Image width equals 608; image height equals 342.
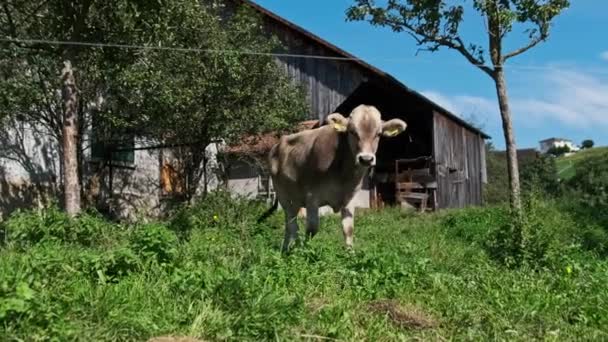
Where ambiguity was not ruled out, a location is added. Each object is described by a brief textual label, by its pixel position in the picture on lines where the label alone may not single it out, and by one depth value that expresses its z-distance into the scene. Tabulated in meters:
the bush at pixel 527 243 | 7.62
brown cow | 8.47
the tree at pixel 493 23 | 14.48
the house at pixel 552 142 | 108.25
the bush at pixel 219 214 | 11.98
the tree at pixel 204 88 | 14.56
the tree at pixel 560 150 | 79.05
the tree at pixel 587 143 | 91.25
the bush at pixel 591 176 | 25.18
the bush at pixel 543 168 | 36.33
